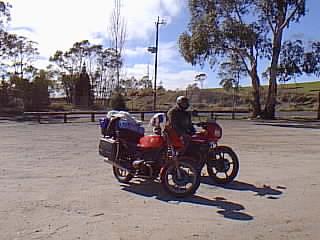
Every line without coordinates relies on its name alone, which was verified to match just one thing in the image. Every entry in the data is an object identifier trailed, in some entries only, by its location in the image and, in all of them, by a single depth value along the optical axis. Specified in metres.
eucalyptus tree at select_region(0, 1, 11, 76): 30.54
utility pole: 31.38
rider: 5.43
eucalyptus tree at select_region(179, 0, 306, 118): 24.32
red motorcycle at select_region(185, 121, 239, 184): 5.53
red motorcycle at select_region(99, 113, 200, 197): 5.17
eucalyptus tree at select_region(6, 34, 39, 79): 33.71
